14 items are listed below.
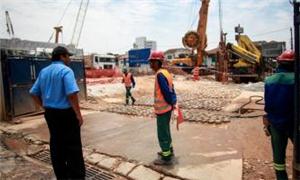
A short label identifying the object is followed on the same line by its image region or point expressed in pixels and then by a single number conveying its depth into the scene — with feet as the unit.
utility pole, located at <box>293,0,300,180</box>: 10.61
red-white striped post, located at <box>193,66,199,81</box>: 86.48
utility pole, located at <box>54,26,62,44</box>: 92.25
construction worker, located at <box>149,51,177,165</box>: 16.81
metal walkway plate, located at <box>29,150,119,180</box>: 16.98
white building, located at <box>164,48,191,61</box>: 191.53
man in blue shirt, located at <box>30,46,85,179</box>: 13.80
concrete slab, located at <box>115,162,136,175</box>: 17.10
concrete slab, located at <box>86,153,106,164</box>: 19.07
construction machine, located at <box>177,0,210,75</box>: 92.94
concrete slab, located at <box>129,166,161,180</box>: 16.05
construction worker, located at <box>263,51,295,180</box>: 12.13
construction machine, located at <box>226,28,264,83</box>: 77.20
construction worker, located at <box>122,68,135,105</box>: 44.47
